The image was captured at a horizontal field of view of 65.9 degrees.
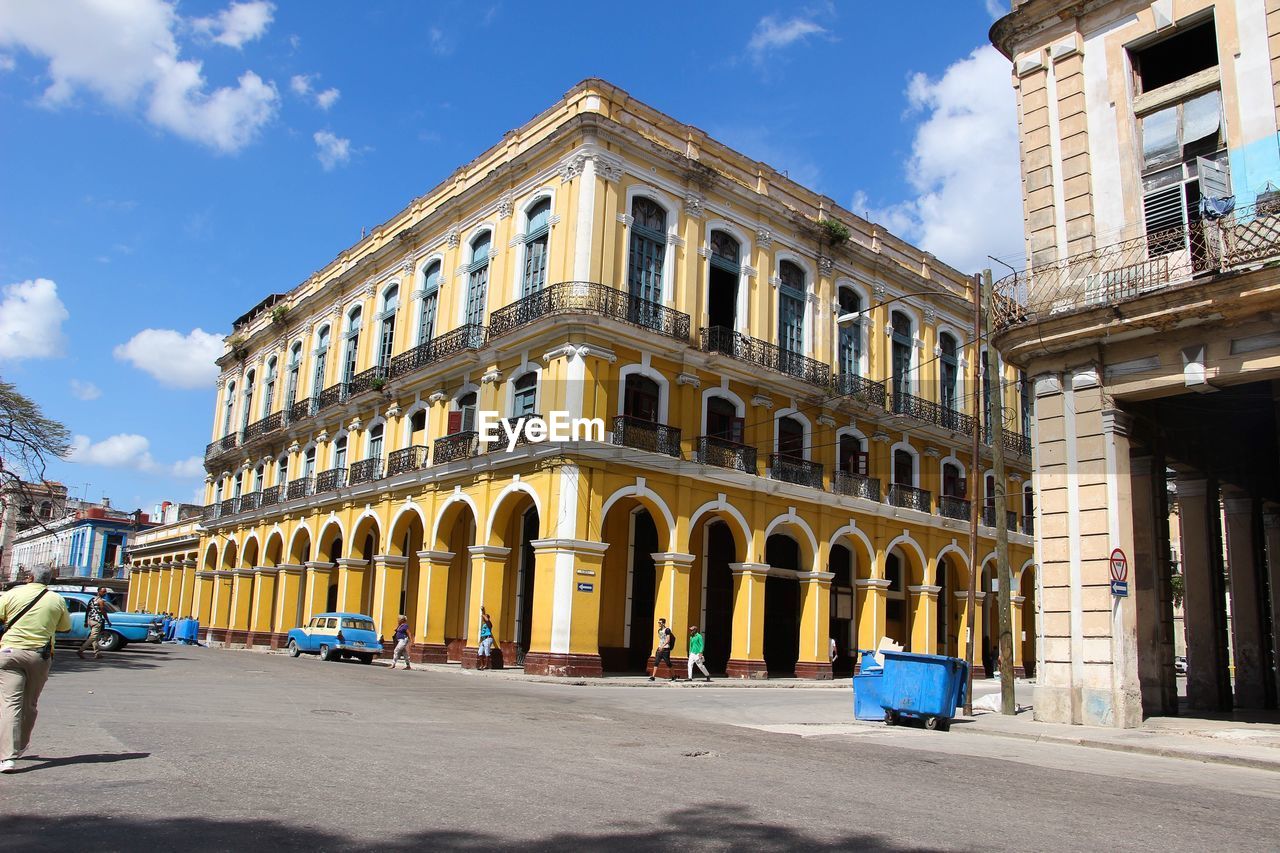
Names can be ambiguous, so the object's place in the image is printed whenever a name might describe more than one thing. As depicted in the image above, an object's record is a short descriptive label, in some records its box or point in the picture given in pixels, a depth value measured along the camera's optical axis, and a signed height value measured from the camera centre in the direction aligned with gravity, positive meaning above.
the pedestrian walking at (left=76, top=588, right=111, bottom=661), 24.03 -0.85
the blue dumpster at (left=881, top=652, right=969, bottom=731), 15.08 -1.04
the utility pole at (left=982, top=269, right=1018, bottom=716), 17.03 +0.90
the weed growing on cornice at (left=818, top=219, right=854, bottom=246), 32.69 +12.58
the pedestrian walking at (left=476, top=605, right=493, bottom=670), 26.30 -1.05
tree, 24.37 +3.88
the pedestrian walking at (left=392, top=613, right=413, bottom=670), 27.67 -1.15
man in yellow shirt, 7.18 -0.52
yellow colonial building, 26.28 +5.87
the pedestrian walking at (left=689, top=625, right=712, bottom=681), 25.62 -1.05
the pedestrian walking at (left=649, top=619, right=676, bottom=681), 25.12 -0.91
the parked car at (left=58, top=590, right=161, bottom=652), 25.34 -1.05
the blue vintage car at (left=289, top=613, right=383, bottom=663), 29.30 -1.20
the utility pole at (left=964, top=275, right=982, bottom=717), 19.44 +2.21
